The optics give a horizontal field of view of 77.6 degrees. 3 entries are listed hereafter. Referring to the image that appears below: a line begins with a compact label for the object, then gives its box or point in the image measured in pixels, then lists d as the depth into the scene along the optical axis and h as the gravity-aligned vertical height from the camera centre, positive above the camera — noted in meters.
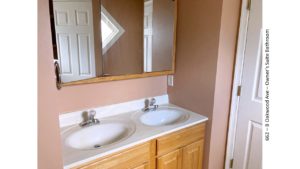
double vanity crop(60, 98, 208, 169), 1.10 -0.56
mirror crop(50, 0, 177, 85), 1.24 +0.14
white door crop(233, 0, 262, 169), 1.46 -0.38
